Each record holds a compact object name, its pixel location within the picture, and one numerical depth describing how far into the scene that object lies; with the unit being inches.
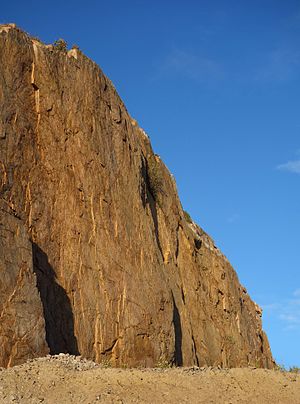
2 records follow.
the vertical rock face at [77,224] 915.7
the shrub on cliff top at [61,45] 1152.8
